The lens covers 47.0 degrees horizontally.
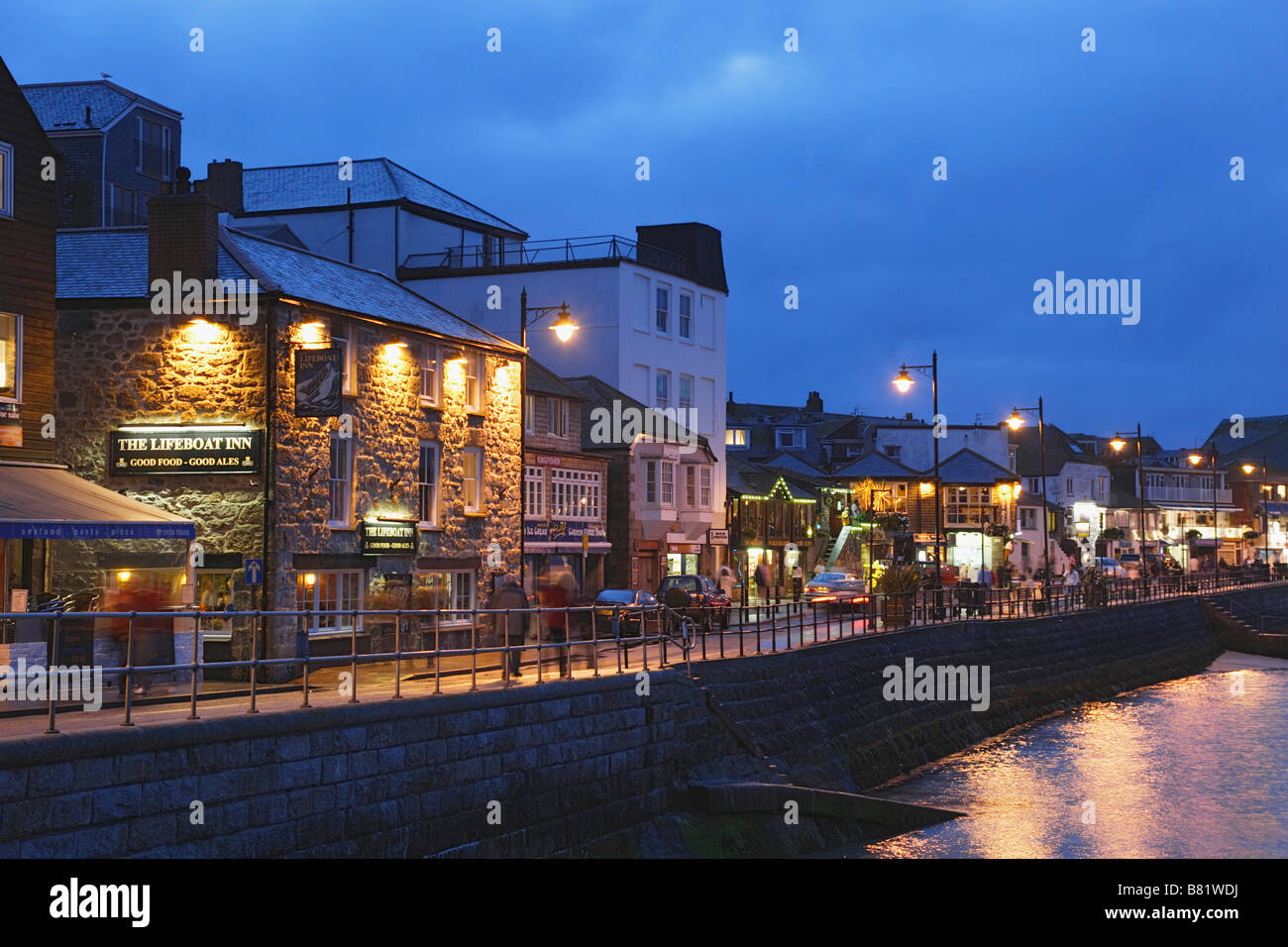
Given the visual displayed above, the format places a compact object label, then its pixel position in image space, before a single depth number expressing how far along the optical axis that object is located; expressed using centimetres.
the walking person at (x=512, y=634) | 1947
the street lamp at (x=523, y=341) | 3484
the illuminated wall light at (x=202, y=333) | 2689
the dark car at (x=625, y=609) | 2384
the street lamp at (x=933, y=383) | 4134
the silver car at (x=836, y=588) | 4600
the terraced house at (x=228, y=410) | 2653
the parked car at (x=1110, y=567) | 9506
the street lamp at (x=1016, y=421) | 5012
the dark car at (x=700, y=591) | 3850
